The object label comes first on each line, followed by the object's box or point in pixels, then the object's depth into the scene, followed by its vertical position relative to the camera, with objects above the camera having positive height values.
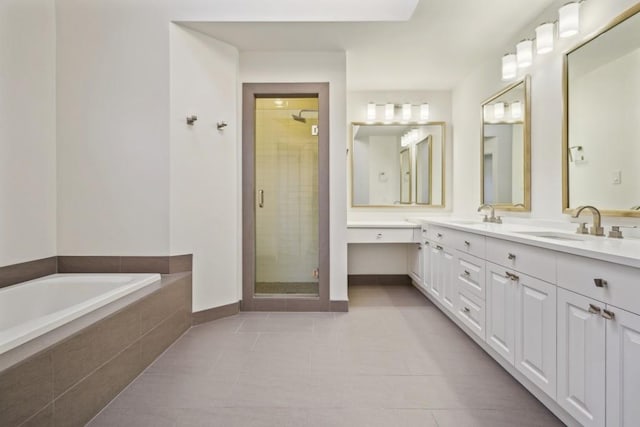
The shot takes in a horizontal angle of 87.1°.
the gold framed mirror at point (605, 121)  1.69 +0.51
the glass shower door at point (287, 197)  3.26 +0.15
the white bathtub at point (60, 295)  1.64 -0.49
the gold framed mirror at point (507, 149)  2.61 +0.54
